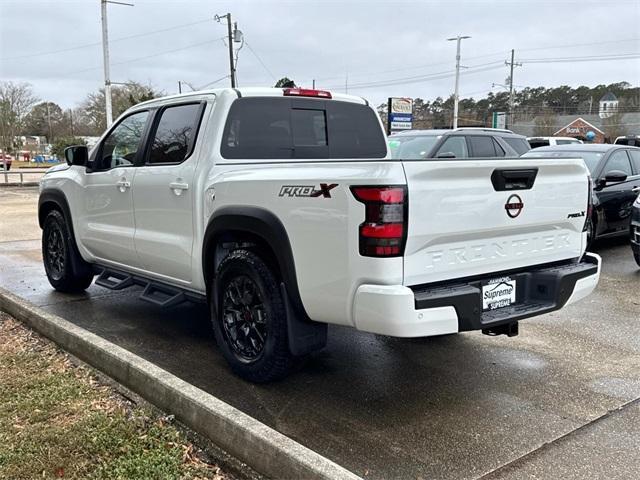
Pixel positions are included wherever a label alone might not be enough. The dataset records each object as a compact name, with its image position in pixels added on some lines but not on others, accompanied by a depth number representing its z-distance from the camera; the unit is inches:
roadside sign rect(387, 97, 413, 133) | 921.5
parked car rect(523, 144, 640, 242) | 341.7
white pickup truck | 124.7
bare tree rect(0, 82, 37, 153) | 1679.4
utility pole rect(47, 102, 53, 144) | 2960.1
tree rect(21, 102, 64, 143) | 2935.5
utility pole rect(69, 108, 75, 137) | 2845.7
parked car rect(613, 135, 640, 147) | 781.1
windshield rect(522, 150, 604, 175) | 355.6
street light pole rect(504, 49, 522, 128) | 2410.4
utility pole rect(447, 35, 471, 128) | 1466.4
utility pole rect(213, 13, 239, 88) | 1242.6
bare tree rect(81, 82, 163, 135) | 1815.9
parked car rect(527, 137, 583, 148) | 771.4
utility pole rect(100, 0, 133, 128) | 1018.7
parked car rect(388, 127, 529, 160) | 413.1
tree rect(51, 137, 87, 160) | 1940.5
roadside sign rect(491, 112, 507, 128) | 1697.8
